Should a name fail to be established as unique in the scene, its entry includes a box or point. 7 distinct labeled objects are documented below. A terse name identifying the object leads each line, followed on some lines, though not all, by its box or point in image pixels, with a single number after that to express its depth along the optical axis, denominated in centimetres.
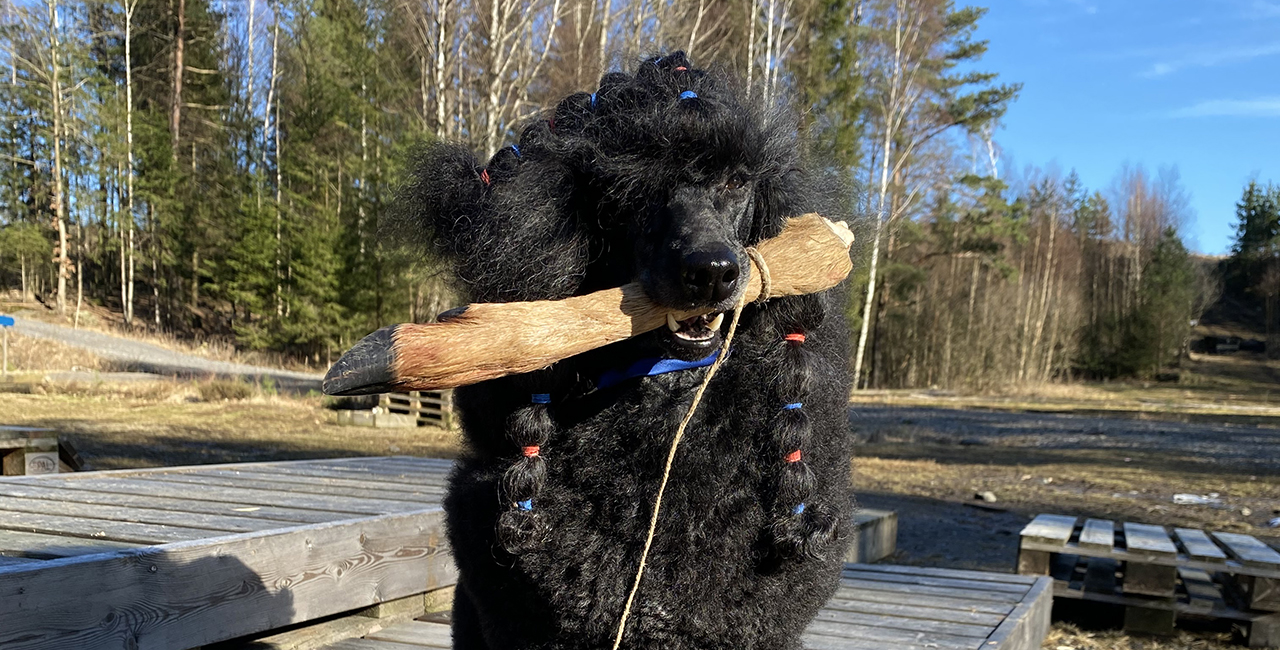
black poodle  166
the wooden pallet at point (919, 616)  288
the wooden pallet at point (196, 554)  195
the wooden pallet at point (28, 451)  505
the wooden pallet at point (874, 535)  467
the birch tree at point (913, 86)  2347
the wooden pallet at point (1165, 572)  433
